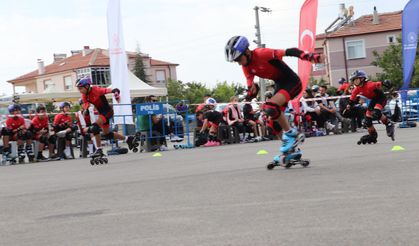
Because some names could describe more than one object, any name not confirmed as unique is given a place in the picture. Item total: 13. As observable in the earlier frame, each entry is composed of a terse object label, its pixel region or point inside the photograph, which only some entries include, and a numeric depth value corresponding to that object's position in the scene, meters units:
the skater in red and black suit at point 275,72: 10.84
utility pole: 65.56
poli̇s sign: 23.20
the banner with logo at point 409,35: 24.38
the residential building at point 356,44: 82.88
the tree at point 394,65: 65.44
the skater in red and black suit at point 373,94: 17.09
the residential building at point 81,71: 102.69
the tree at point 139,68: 98.88
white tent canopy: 39.09
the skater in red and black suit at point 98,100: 16.70
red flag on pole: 24.08
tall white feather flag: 27.23
